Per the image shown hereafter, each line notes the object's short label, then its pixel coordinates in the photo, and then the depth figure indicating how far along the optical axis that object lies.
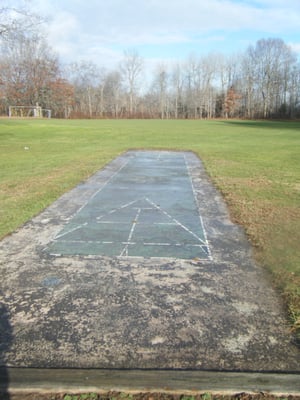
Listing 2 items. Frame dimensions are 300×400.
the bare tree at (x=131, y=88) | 81.38
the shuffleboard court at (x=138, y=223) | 4.59
